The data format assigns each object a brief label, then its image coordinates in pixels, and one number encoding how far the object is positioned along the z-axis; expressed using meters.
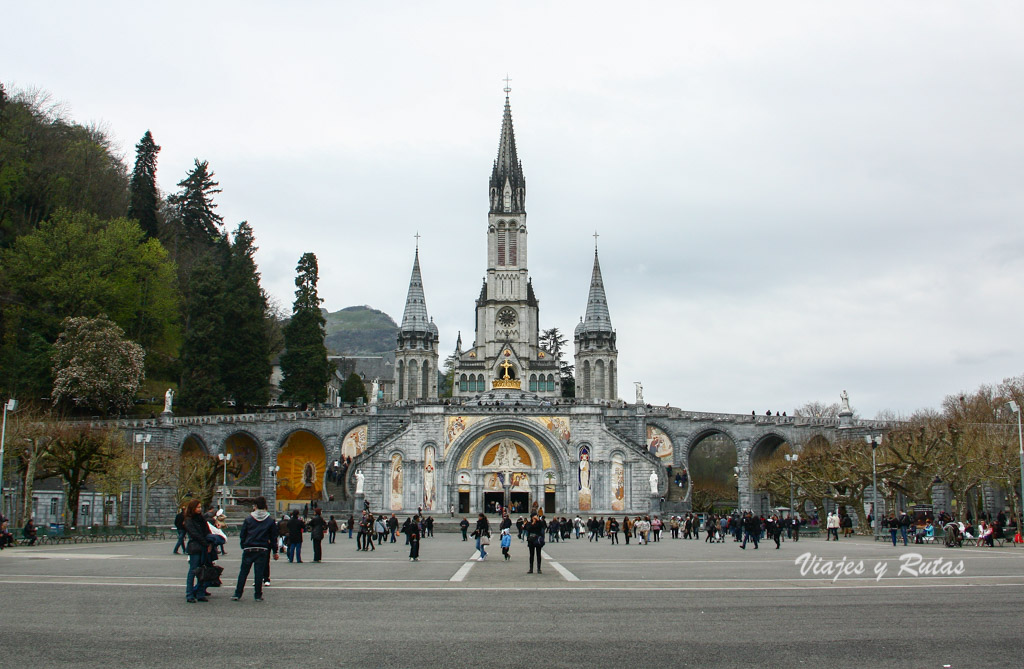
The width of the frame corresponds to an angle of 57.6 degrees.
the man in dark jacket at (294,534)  20.52
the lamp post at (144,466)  39.12
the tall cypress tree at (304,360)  66.31
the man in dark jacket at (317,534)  21.41
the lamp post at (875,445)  33.02
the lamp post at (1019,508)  32.88
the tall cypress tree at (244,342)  61.81
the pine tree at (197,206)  76.56
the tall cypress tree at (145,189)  66.81
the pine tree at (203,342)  59.50
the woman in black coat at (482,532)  22.78
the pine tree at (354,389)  89.56
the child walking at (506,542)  22.72
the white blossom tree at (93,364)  51.72
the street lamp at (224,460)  51.39
